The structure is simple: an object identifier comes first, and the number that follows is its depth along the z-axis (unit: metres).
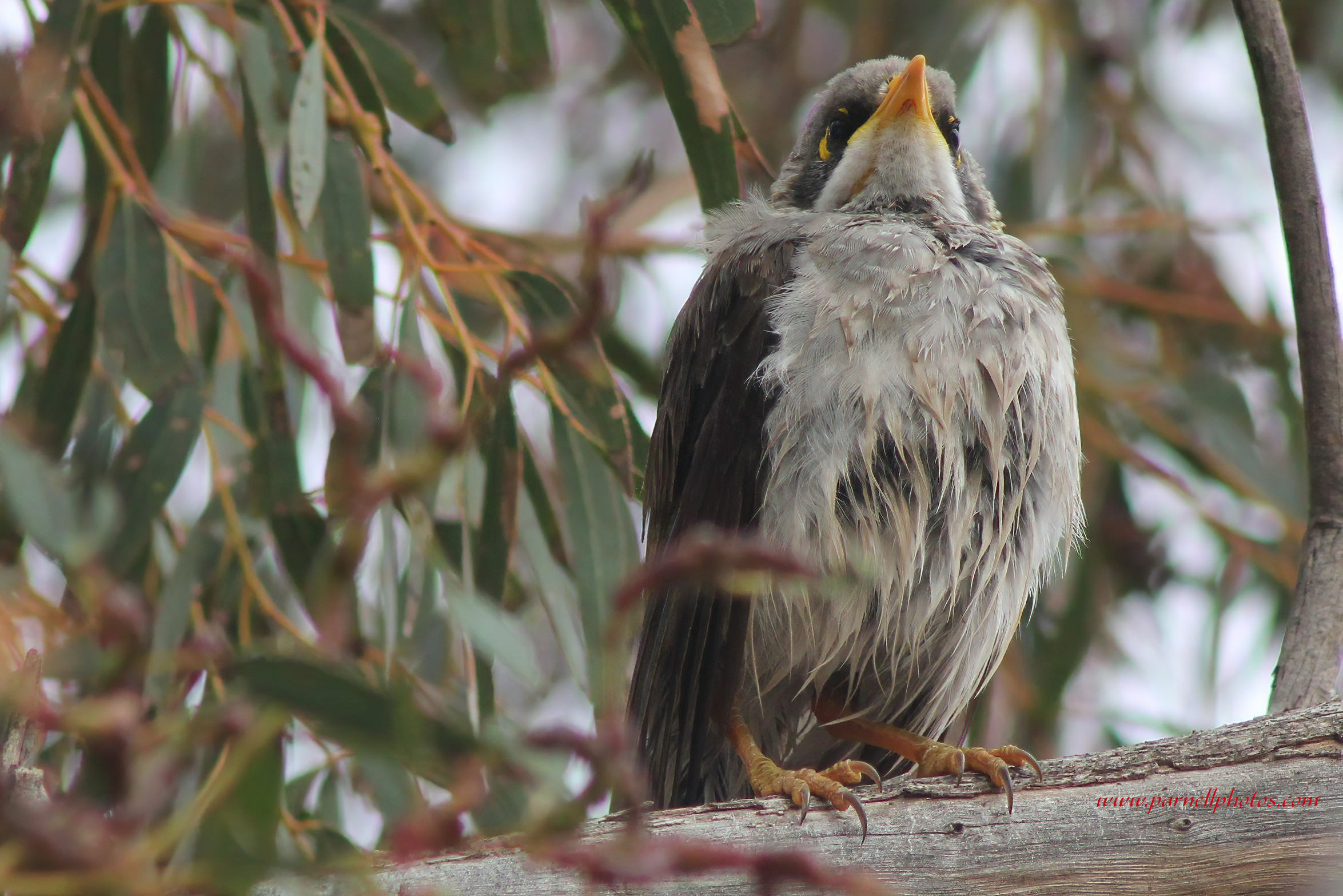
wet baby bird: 5.24
